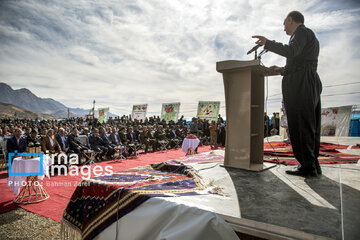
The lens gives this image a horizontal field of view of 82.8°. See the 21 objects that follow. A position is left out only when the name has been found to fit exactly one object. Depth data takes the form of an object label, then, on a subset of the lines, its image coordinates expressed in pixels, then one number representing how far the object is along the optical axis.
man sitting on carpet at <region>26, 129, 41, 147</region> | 6.62
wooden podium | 2.40
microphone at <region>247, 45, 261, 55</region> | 2.36
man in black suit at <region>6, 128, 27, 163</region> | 5.96
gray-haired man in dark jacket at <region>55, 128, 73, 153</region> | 7.53
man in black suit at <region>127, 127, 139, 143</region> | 10.94
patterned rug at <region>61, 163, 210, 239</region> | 1.58
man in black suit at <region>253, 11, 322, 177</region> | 2.02
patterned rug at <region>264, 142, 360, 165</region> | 2.99
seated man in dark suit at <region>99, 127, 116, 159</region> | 9.28
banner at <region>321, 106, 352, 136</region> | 11.83
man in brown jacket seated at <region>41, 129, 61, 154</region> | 6.69
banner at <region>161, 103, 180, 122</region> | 16.64
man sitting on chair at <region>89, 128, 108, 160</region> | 8.62
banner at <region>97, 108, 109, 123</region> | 19.41
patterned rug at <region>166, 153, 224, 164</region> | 2.87
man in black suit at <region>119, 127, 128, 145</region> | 10.52
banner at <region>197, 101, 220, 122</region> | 15.37
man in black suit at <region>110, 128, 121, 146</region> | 9.93
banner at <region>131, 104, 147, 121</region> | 17.59
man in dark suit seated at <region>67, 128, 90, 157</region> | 7.95
